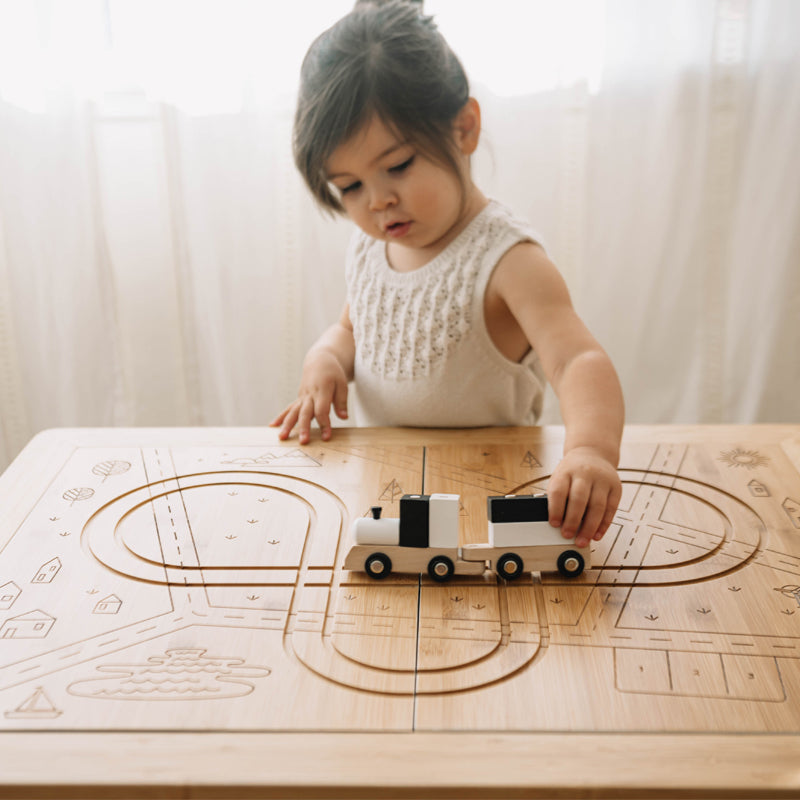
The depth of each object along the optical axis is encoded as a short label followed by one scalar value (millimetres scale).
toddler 888
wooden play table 488
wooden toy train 660
